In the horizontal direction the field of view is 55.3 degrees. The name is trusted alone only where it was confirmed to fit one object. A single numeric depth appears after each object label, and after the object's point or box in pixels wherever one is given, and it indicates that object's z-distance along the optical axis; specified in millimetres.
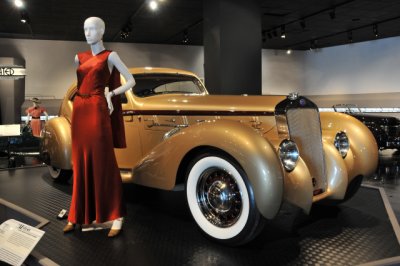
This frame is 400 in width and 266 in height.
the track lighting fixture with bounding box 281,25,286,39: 10726
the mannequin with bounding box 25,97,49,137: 9500
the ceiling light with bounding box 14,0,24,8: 7769
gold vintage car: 2342
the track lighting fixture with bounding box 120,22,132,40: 9851
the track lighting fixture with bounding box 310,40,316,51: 13355
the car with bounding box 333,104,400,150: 7430
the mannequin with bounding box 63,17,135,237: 2693
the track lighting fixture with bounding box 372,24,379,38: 10710
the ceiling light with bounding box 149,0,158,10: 7802
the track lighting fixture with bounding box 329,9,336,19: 8909
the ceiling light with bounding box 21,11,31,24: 8547
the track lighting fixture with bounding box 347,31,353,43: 11797
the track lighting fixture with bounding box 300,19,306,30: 10058
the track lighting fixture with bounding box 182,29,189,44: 11141
